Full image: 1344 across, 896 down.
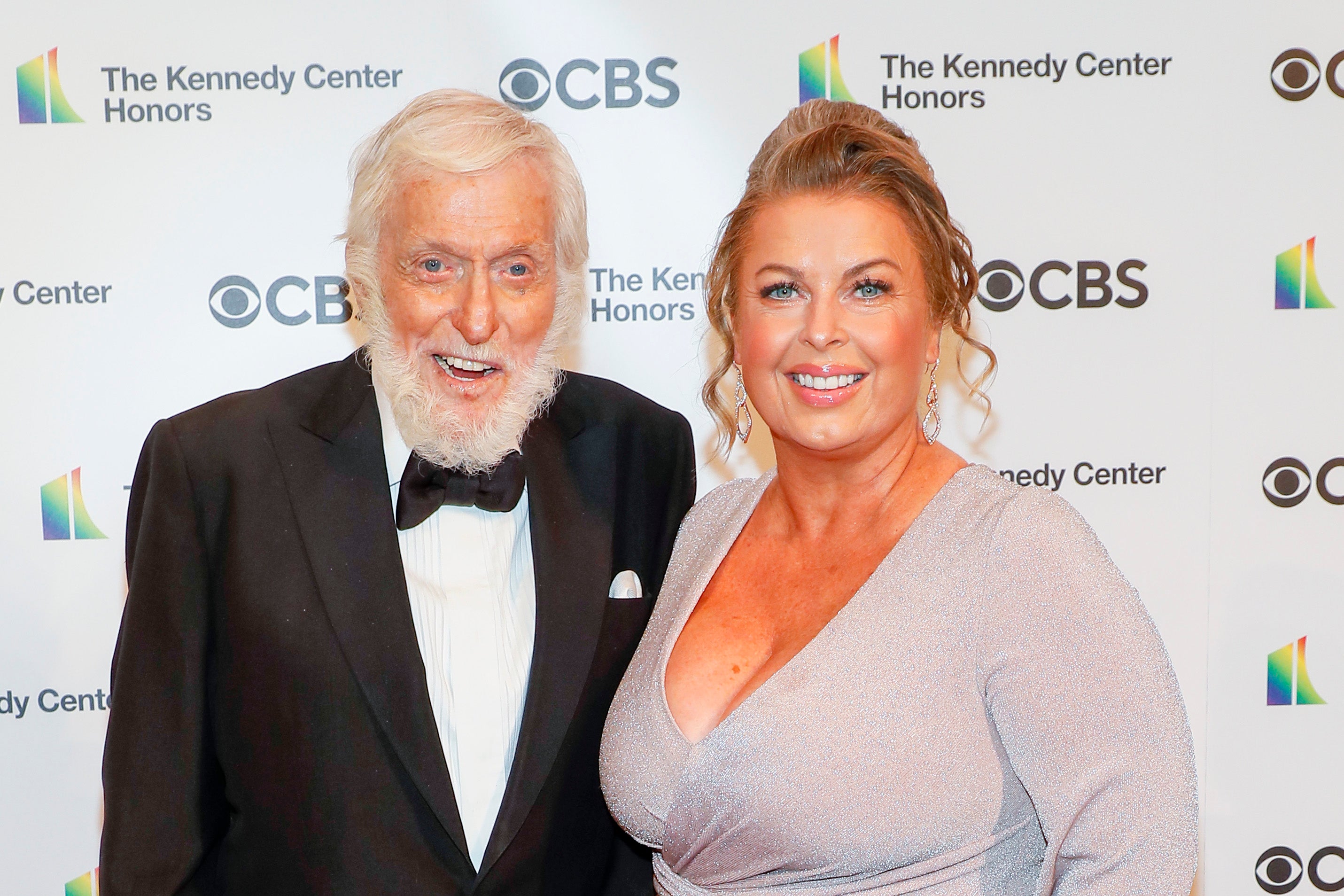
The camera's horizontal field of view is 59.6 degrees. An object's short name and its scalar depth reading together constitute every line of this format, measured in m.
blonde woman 1.55
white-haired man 1.83
